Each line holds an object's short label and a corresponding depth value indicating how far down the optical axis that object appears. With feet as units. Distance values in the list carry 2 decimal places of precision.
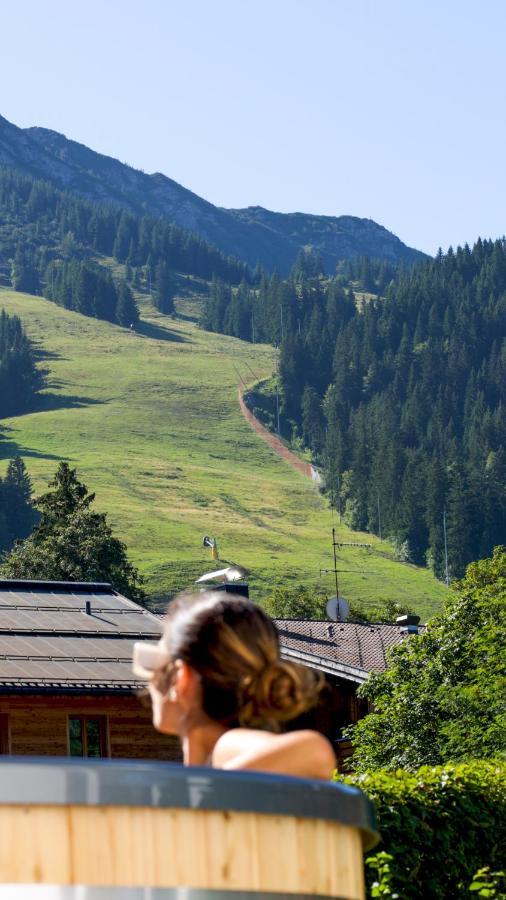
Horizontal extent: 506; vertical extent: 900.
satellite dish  159.33
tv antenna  159.34
